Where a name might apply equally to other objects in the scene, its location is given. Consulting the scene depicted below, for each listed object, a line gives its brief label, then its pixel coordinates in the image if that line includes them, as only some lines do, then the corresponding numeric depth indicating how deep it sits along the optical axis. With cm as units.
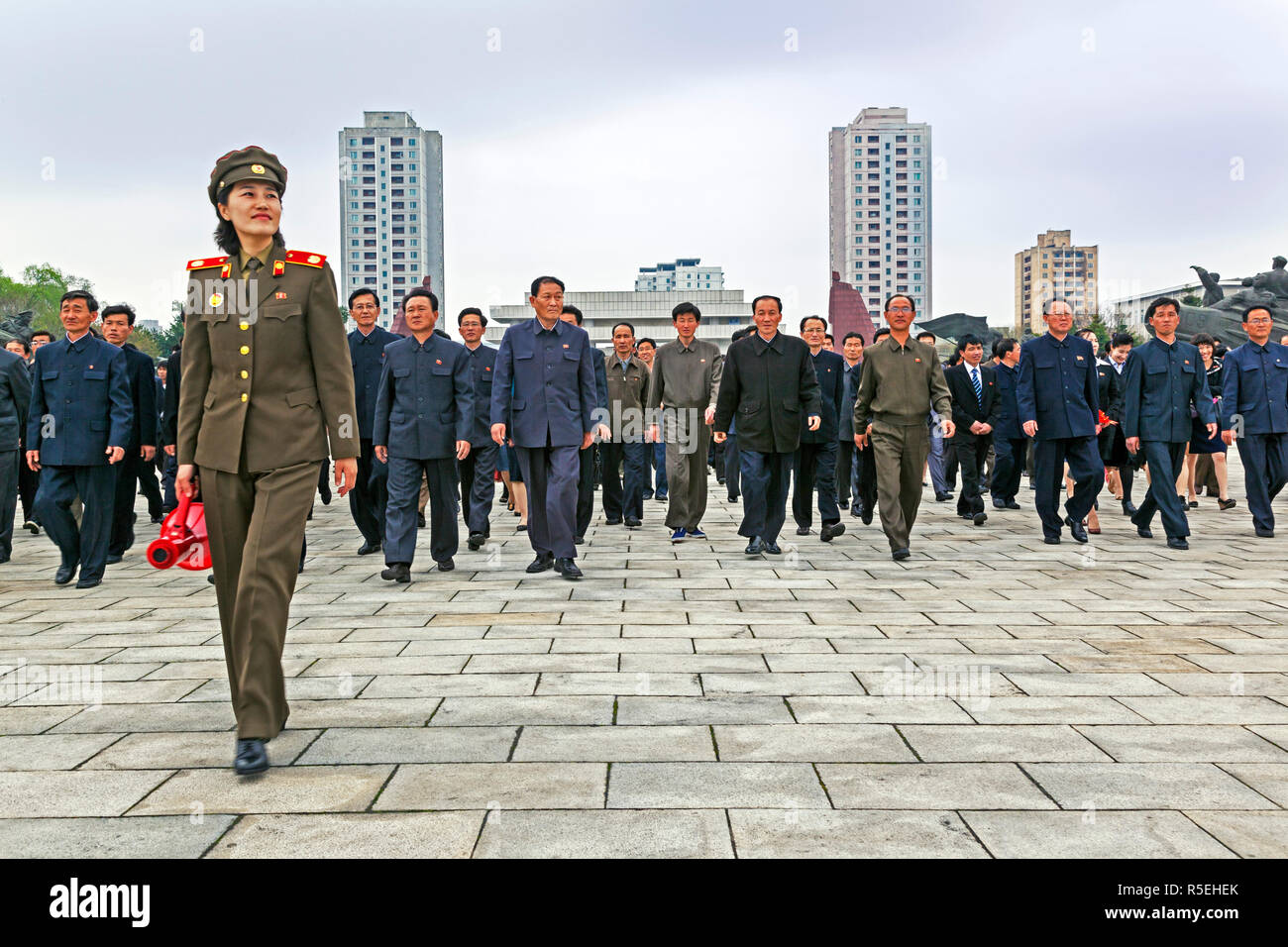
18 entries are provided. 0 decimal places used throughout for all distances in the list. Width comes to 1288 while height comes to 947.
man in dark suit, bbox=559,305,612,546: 1026
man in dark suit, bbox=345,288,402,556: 937
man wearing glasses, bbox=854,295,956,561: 896
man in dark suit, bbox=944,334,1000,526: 1231
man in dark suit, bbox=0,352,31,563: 925
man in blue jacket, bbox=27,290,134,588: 800
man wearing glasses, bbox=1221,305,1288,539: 1034
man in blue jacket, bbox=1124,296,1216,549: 986
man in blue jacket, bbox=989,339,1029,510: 1261
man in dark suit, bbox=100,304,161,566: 884
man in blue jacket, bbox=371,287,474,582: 827
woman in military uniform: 393
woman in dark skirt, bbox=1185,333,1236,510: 1175
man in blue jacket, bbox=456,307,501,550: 1018
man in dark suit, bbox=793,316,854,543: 1041
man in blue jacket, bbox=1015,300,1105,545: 981
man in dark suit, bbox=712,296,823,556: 927
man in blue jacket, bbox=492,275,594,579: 794
